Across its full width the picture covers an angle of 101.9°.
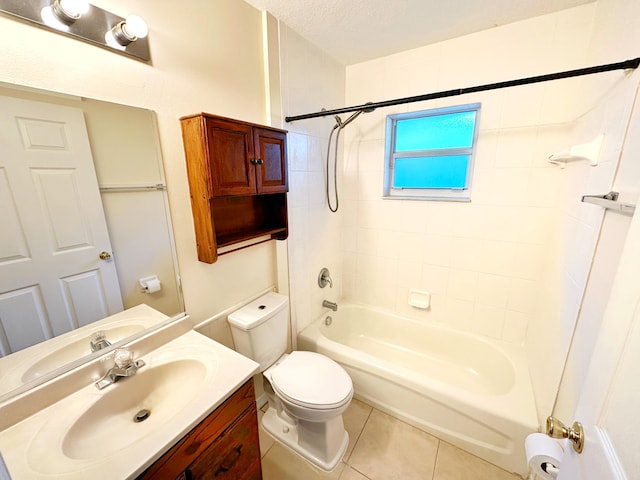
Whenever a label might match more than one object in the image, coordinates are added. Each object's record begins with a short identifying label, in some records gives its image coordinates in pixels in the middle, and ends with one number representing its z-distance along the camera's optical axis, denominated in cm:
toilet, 132
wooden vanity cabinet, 76
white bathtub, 139
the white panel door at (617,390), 42
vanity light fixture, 75
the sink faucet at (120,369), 94
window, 183
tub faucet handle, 215
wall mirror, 77
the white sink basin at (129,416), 67
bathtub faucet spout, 223
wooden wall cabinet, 110
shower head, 176
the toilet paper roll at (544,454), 73
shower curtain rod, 93
